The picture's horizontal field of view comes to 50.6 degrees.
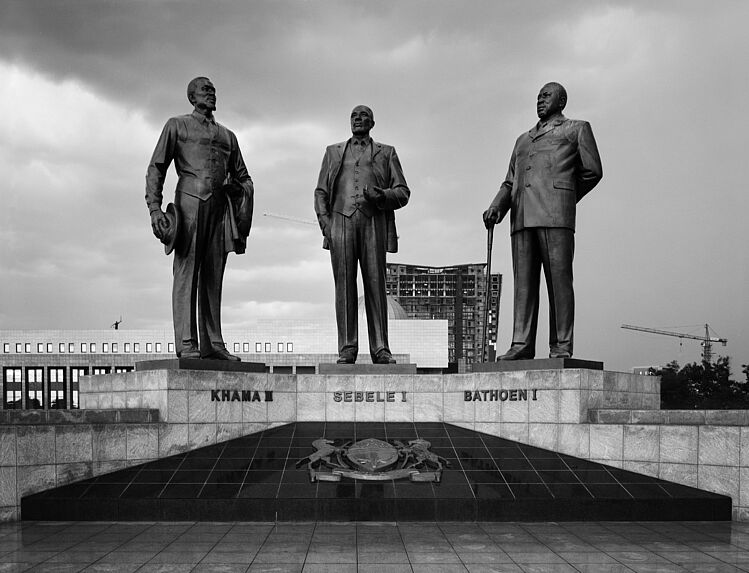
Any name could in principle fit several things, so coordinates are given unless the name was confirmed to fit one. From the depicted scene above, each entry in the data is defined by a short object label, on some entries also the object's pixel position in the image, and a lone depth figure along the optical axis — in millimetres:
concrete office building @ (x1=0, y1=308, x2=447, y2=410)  64250
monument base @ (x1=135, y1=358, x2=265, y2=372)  12424
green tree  40094
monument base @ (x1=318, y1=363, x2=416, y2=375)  13625
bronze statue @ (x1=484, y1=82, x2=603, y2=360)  12930
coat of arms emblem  10922
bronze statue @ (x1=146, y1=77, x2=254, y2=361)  12875
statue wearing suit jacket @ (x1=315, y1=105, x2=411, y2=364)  13711
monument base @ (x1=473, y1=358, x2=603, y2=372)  12492
